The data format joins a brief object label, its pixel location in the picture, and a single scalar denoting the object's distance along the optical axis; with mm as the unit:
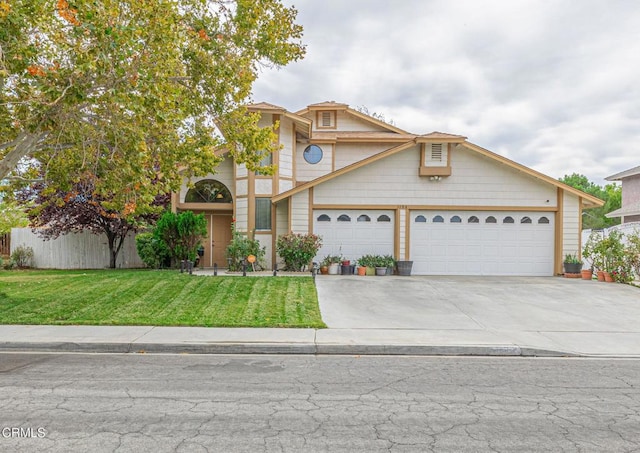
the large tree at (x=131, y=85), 7887
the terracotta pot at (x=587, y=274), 15852
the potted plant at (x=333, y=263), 16188
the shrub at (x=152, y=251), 17139
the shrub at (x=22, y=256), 19156
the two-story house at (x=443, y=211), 16766
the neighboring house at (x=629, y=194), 30853
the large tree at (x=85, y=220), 17547
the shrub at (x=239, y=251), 16016
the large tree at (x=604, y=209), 57000
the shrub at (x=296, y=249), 16000
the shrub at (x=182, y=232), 16438
